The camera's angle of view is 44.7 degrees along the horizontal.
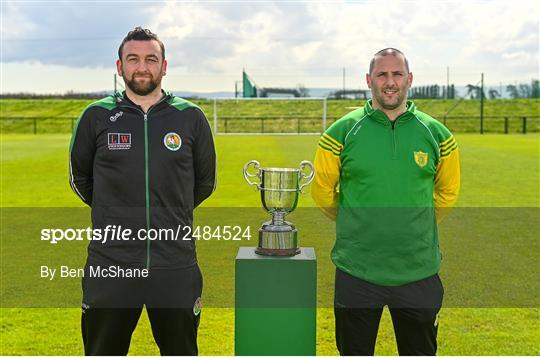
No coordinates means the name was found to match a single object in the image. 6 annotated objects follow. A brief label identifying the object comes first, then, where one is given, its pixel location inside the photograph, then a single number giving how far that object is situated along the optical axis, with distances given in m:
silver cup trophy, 3.22
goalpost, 41.66
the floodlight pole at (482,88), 39.80
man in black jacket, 2.97
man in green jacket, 3.06
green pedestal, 3.15
